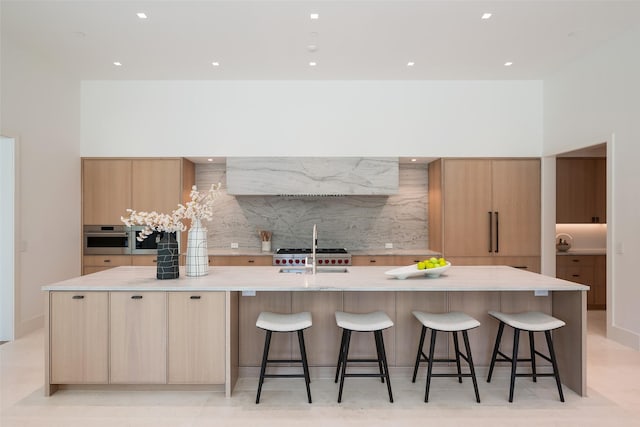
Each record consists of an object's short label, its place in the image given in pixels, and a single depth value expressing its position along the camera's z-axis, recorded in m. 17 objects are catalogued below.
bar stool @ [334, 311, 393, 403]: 2.72
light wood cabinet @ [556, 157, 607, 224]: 5.57
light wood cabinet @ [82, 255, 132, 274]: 5.17
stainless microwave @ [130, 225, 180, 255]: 5.14
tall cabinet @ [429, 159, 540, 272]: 5.21
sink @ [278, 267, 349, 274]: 3.54
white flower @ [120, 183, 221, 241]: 2.98
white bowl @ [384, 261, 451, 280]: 2.99
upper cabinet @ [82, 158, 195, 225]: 5.16
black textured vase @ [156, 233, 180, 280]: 3.04
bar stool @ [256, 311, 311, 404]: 2.73
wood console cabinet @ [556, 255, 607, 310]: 5.53
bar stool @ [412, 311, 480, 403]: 2.74
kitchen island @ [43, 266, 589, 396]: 2.81
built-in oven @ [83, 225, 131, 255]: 5.17
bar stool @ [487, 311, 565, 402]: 2.77
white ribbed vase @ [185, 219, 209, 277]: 3.14
